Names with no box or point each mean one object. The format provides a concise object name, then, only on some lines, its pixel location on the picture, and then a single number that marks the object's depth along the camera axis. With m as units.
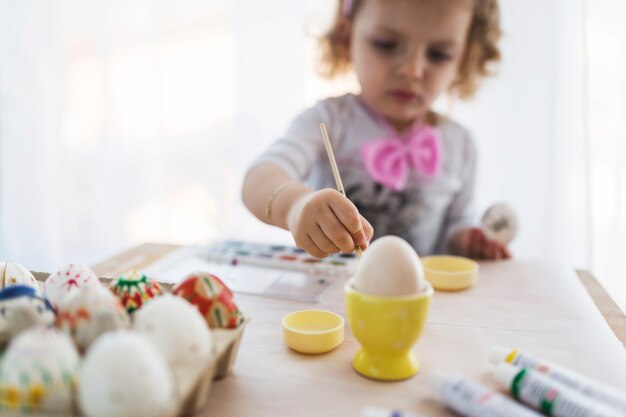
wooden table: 0.36
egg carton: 0.30
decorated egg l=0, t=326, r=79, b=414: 0.29
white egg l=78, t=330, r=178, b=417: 0.28
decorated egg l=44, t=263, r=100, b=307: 0.40
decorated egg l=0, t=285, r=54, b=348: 0.33
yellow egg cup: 0.37
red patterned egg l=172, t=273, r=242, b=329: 0.37
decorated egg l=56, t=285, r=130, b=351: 0.33
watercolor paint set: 0.60
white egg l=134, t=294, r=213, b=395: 0.32
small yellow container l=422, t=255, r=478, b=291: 0.60
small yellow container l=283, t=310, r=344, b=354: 0.43
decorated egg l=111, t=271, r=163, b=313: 0.39
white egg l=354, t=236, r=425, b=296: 0.37
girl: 0.78
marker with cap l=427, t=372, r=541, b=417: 0.32
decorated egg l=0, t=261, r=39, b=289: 0.42
